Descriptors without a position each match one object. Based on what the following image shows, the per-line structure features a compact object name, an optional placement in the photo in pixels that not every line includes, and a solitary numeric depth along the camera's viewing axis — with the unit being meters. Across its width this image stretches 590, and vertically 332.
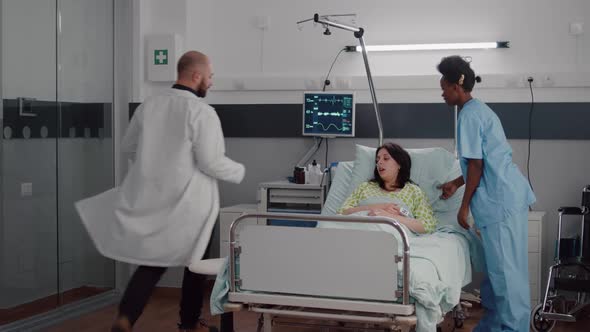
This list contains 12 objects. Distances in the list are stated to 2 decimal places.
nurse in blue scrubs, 3.69
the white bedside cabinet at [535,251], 4.45
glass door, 4.19
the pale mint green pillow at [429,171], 4.26
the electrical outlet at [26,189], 4.30
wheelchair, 4.04
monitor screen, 4.96
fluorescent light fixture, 5.02
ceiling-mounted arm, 4.38
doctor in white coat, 3.19
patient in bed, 4.00
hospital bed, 2.95
